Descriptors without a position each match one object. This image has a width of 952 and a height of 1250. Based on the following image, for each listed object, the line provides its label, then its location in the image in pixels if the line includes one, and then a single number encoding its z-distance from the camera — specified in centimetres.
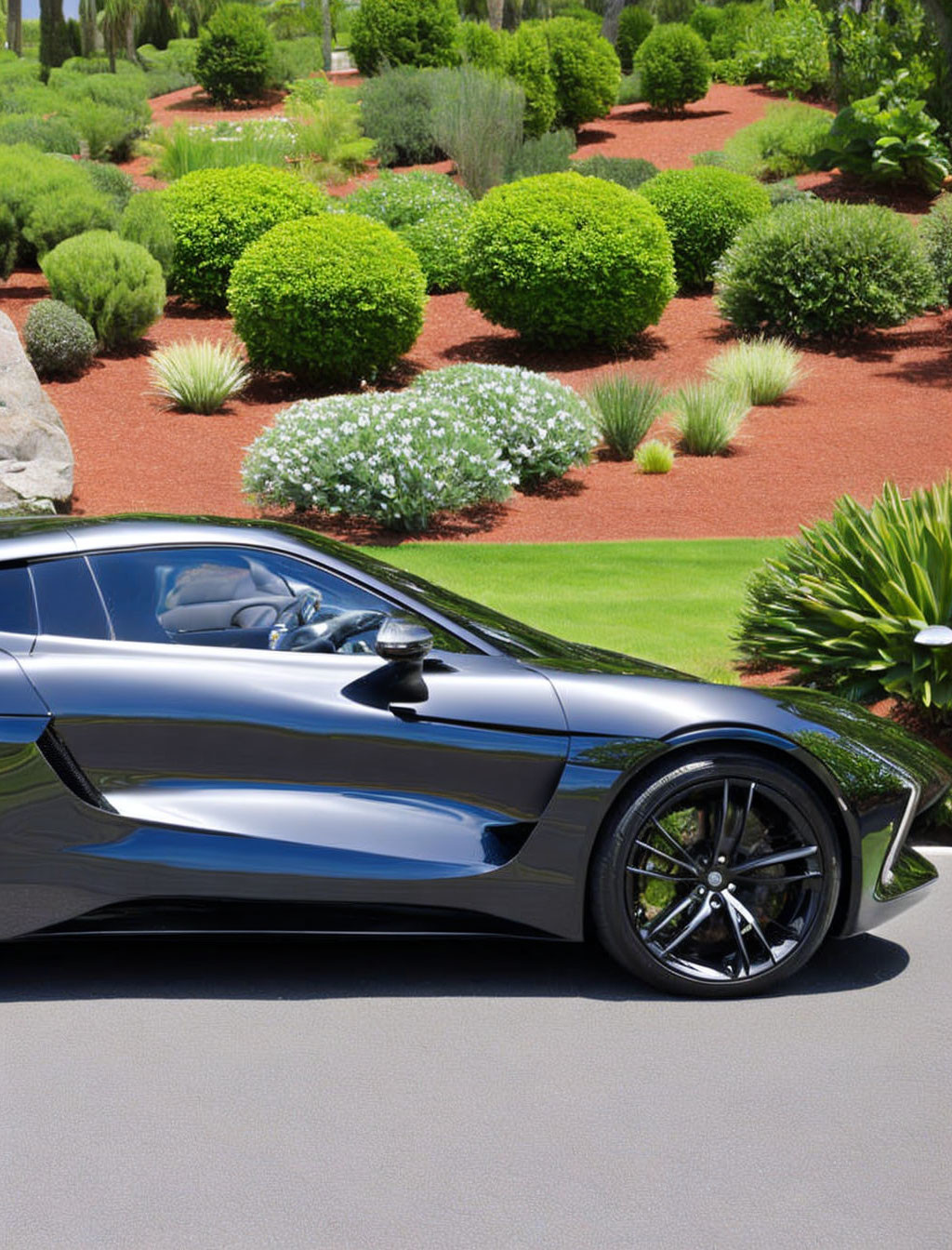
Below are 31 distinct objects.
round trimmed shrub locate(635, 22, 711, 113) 3756
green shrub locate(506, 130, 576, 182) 2808
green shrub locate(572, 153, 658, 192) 2873
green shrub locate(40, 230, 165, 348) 1889
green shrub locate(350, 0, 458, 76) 3794
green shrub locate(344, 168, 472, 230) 2331
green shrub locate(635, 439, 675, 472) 1565
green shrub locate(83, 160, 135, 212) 2425
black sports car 437
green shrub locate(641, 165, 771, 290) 2319
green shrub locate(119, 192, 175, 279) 2064
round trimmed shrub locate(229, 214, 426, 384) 1775
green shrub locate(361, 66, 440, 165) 3253
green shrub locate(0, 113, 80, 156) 3011
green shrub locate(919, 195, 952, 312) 2186
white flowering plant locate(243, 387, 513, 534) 1331
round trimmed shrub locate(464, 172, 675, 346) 1967
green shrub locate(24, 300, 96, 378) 1814
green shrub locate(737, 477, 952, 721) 732
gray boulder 1323
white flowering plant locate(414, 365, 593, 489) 1494
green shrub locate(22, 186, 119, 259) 2102
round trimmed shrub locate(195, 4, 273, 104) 4156
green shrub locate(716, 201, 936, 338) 2034
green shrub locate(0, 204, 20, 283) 2156
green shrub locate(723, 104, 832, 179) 3039
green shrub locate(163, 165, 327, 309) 2114
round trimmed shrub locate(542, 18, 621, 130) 3606
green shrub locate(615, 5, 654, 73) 4669
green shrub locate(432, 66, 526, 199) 2678
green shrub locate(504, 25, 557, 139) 3462
